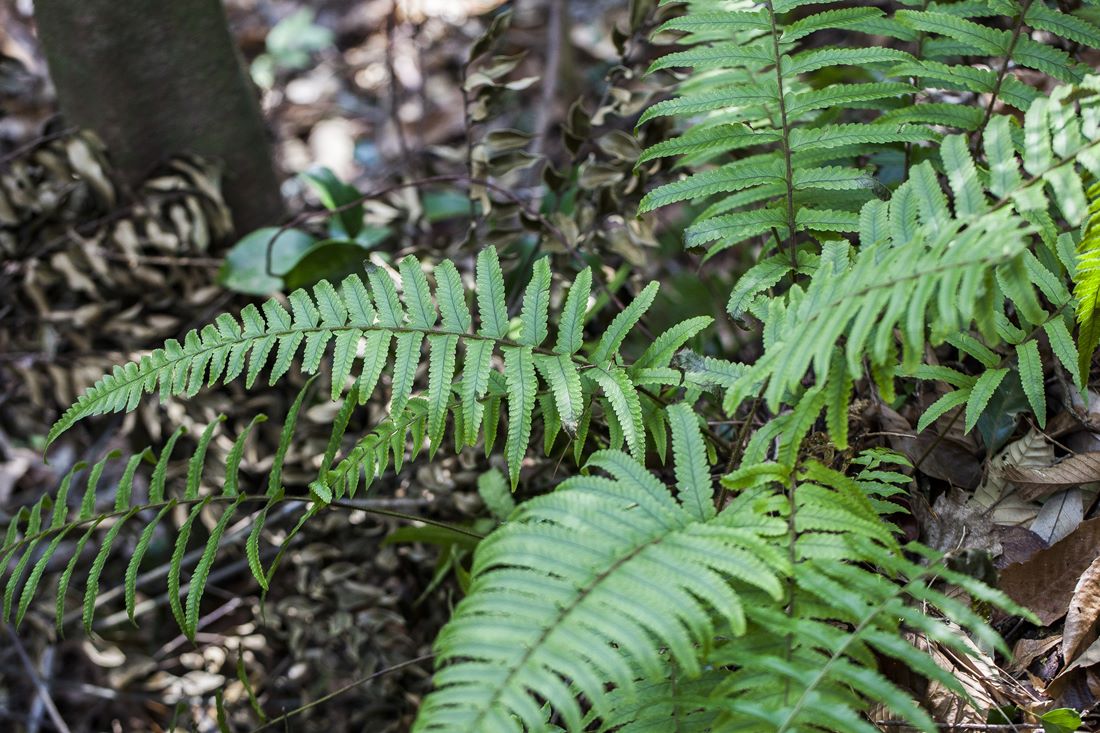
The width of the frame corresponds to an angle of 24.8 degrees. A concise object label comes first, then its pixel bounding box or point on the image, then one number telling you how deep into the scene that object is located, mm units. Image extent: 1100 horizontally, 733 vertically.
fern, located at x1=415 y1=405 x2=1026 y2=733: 1045
